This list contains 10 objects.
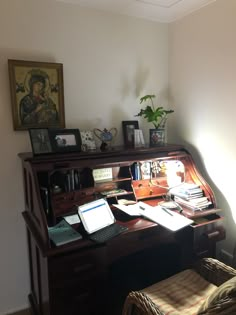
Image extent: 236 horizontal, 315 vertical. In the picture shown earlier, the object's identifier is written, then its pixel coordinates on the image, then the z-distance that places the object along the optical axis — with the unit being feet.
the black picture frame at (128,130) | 7.56
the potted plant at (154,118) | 7.49
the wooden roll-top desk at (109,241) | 5.07
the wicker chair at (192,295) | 3.85
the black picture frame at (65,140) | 6.16
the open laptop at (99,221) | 5.28
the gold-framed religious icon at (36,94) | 6.27
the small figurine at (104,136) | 6.95
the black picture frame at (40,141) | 5.87
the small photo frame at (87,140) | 6.78
